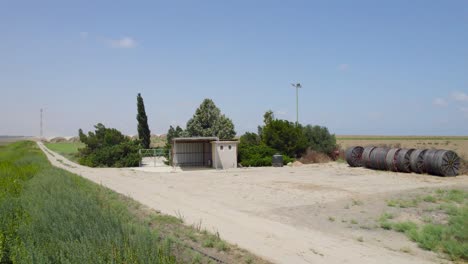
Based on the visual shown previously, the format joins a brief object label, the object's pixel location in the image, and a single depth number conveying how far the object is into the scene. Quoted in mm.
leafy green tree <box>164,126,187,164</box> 50844
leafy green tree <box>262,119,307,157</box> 37875
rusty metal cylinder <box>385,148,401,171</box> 27650
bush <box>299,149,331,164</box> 37062
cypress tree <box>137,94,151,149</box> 50375
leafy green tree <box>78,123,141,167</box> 38719
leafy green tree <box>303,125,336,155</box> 39906
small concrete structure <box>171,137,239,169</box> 33656
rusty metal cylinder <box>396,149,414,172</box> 26844
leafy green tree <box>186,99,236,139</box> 49875
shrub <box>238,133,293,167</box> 35156
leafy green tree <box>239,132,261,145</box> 41562
